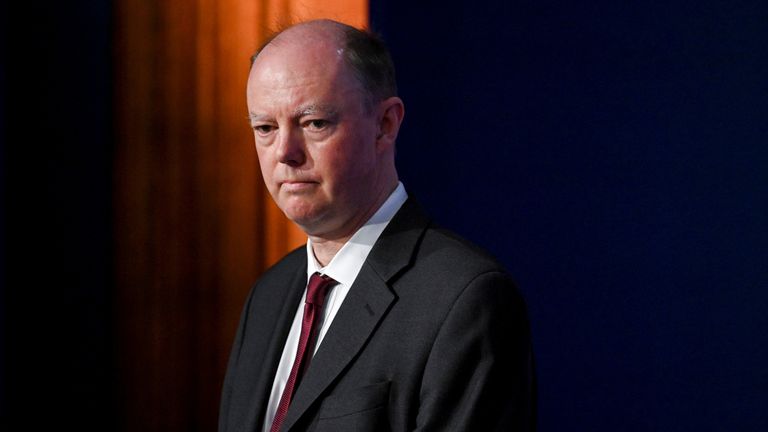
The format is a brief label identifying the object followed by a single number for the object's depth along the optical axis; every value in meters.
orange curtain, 4.76
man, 3.93
